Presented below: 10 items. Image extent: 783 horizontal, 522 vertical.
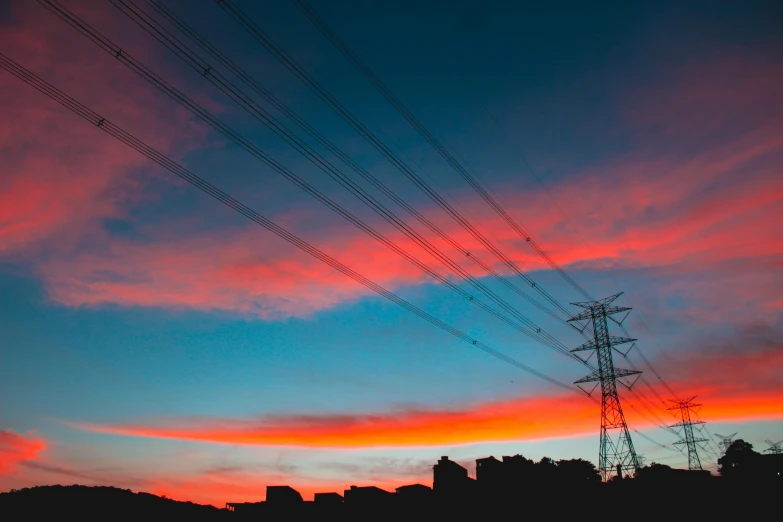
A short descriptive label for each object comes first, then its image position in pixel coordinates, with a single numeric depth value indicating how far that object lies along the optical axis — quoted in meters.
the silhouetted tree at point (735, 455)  129.25
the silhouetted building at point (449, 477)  62.72
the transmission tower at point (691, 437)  97.76
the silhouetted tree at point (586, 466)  109.93
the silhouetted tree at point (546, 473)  58.96
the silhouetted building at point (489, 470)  65.89
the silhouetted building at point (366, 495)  66.25
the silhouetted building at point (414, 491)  65.31
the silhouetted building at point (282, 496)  72.62
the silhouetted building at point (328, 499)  73.69
